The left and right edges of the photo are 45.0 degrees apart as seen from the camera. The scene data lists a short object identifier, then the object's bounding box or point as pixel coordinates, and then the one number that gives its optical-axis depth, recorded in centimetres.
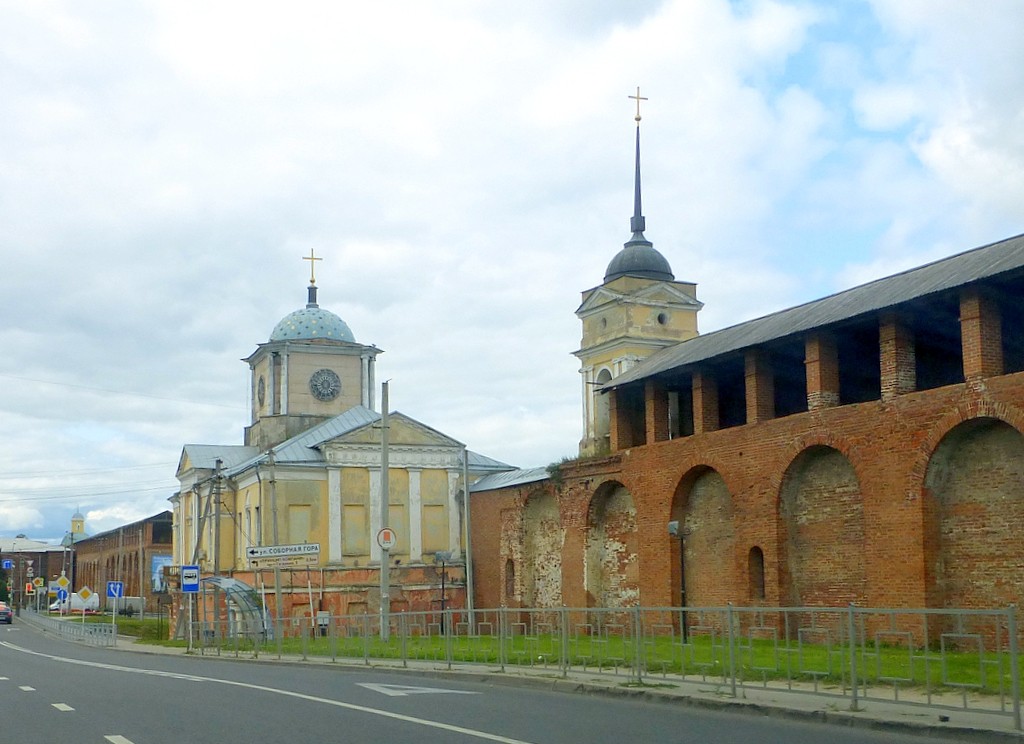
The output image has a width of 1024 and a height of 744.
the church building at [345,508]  5153
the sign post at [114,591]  4572
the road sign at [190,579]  3672
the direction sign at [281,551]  3478
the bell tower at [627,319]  4959
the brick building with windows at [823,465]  2339
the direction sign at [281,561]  3531
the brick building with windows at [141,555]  9425
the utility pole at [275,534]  3155
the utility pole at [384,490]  3444
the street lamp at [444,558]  5025
